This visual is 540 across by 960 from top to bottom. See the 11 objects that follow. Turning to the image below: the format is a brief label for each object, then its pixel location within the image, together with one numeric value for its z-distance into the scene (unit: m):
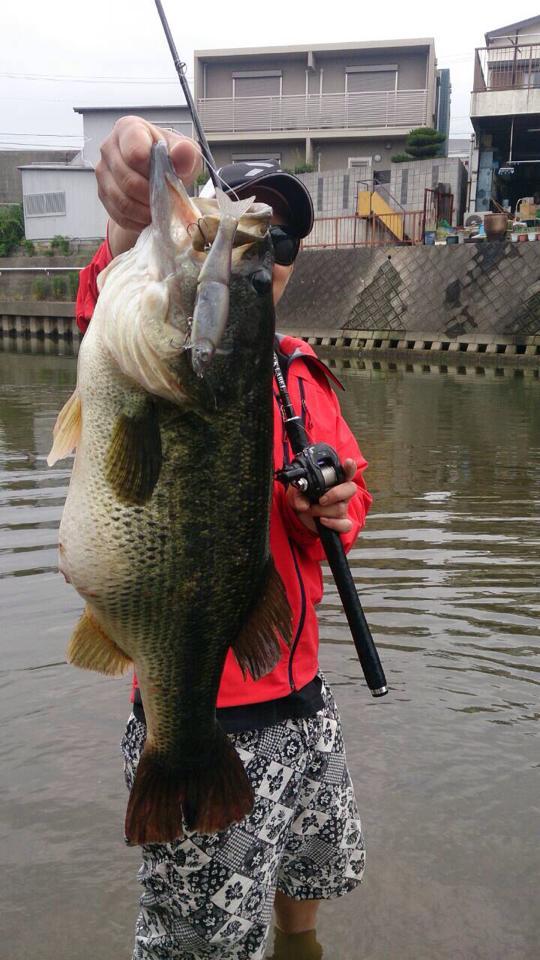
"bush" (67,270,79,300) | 33.16
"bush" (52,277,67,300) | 33.59
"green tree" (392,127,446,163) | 32.66
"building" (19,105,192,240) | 38.53
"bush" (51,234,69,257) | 36.19
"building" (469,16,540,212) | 28.95
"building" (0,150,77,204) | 44.09
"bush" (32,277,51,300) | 34.00
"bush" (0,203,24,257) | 38.22
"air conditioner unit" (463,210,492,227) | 27.34
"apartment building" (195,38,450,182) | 36.19
